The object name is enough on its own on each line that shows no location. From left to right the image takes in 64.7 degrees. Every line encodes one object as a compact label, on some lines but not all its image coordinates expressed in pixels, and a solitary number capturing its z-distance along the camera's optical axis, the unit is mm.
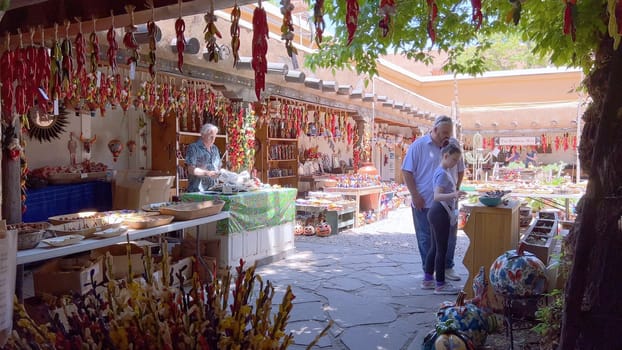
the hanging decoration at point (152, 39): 2607
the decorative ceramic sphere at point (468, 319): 3146
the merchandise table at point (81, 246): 3106
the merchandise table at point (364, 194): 9477
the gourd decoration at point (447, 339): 2828
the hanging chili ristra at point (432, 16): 1832
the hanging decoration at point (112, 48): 2957
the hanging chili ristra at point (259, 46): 2223
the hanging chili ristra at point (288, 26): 1931
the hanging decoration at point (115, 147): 8969
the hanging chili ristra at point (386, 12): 1775
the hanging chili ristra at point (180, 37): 2471
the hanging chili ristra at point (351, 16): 1843
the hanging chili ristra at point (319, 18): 1717
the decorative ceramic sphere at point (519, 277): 3133
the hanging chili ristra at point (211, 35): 2297
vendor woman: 5930
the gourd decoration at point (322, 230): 8367
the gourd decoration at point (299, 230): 8531
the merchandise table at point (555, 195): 8249
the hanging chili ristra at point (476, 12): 1678
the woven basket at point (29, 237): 3207
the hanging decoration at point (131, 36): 2688
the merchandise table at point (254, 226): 5543
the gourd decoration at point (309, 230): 8492
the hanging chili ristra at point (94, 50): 2988
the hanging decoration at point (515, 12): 1592
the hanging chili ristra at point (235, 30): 2279
